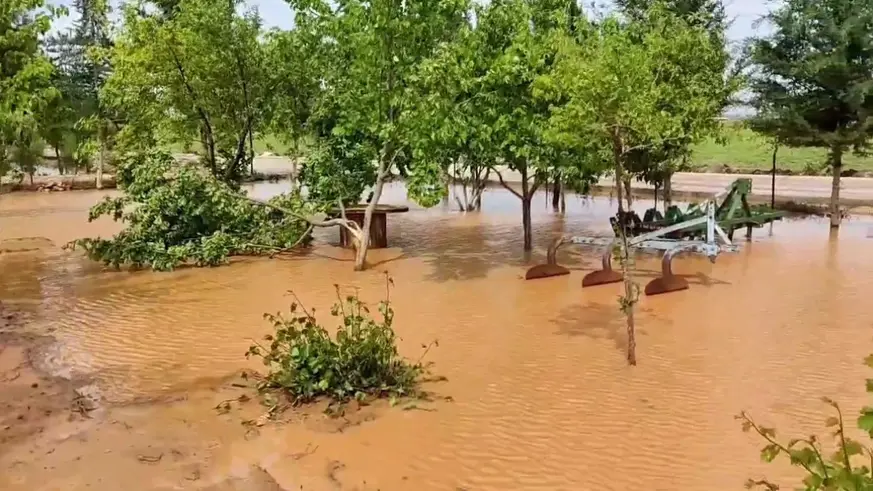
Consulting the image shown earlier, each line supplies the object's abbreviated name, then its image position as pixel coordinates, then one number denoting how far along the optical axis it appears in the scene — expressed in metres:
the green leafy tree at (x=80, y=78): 32.59
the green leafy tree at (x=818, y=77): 17.92
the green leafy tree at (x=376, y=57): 13.23
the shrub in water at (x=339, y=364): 7.66
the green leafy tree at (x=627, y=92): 9.73
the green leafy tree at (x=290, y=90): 16.16
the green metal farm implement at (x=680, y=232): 12.32
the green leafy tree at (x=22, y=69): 11.60
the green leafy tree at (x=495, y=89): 13.02
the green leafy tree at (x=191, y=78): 16.30
